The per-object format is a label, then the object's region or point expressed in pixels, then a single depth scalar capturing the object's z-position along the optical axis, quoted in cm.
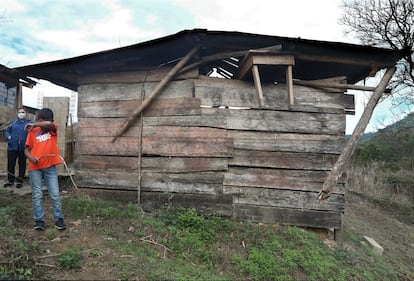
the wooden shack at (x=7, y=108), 692
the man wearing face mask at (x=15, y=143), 582
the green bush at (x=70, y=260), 291
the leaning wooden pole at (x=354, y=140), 449
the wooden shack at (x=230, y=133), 494
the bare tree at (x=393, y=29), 1116
